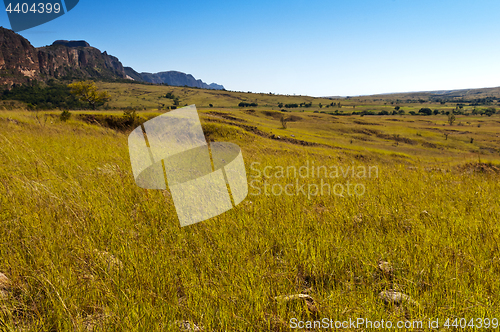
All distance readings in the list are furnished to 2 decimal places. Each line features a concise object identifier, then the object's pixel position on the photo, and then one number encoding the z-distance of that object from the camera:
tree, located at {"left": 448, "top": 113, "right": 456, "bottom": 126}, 88.55
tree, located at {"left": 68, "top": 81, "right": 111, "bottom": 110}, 48.31
